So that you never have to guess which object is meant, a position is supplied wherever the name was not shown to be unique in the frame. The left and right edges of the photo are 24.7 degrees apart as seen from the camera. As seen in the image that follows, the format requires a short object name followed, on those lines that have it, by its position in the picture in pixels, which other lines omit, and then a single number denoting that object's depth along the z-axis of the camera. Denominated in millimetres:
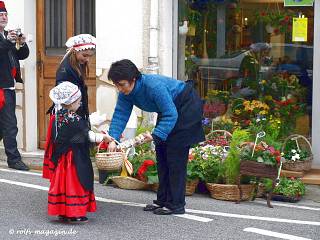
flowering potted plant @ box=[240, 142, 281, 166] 7477
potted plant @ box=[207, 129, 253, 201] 7625
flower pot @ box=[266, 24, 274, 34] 9320
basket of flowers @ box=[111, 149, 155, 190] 7957
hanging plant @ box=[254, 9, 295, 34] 9195
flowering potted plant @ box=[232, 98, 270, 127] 9375
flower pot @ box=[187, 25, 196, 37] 9773
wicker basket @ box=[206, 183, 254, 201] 7613
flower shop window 9141
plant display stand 7410
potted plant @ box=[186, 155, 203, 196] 7777
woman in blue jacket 6352
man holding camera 8711
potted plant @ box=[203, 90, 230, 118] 9688
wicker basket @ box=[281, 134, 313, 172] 8492
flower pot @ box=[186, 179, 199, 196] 7785
